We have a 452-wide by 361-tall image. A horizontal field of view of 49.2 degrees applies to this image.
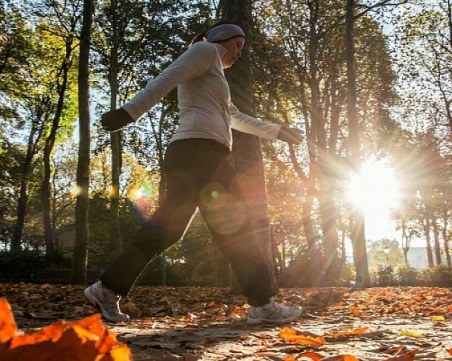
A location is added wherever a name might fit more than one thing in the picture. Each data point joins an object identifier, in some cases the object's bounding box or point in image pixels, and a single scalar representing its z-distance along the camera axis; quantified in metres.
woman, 3.53
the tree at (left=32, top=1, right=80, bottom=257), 24.97
